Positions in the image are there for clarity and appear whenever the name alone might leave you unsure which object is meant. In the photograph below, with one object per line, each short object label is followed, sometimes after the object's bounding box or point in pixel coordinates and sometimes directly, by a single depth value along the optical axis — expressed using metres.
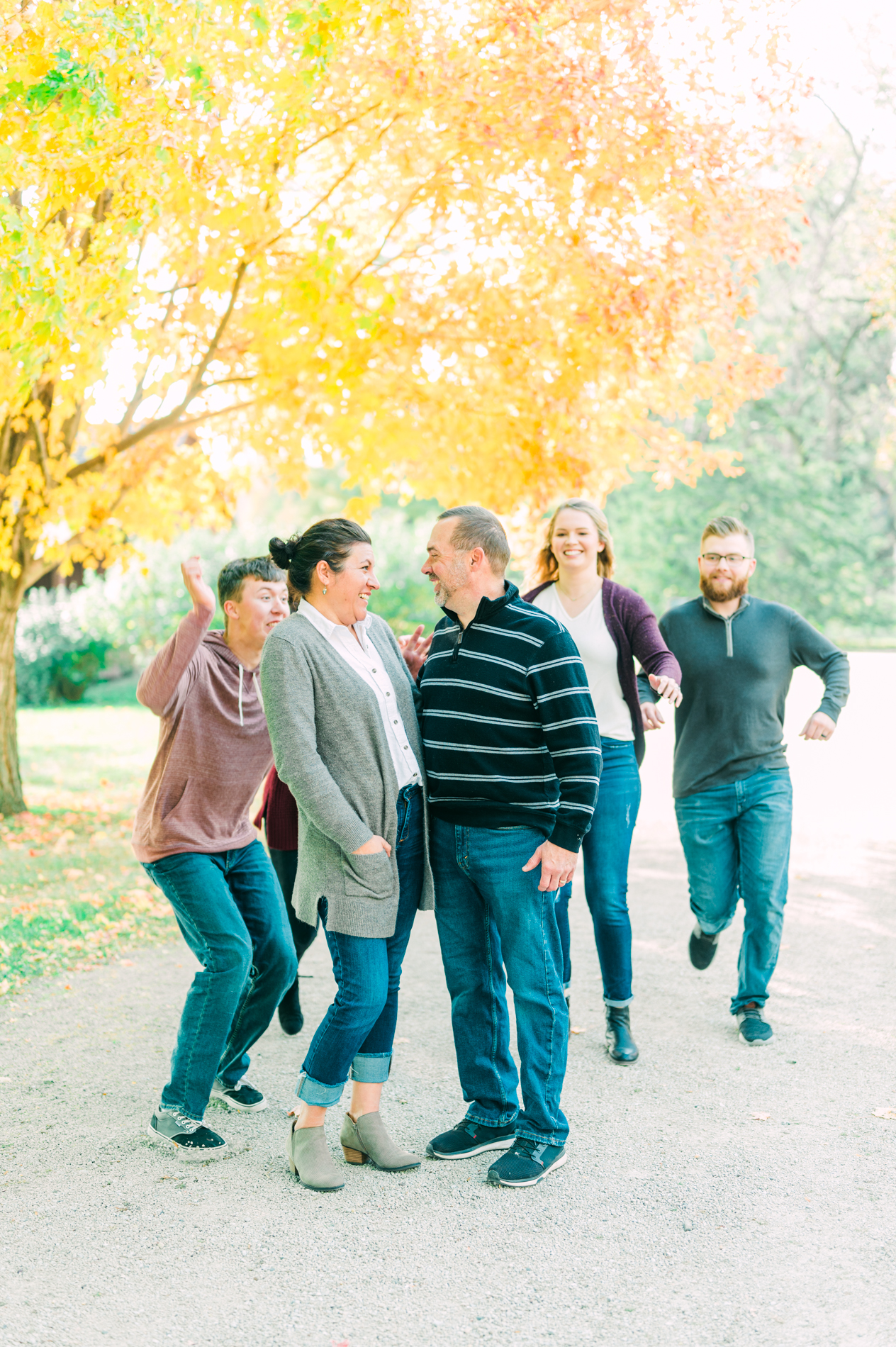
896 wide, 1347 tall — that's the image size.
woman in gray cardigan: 3.51
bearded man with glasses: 5.04
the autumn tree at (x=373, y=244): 5.86
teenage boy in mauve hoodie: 3.87
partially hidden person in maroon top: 5.00
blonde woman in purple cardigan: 4.80
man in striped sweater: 3.63
